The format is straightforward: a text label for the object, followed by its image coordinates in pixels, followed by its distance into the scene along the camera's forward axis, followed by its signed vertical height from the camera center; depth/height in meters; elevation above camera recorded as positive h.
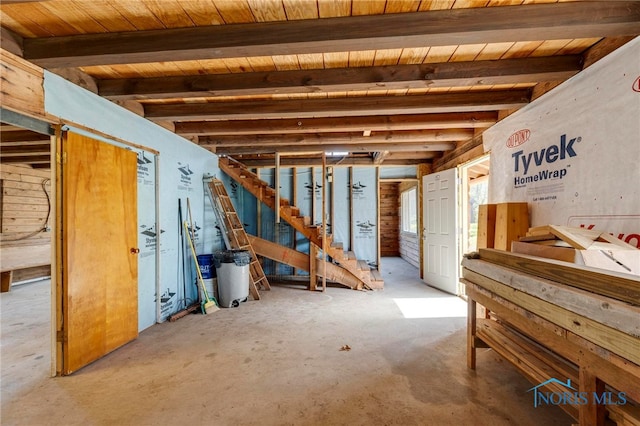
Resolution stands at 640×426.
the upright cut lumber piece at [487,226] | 2.83 -0.15
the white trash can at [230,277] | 3.93 -0.94
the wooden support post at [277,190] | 4.77 +0.43
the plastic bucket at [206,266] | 3.99 -0.79
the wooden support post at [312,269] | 4.93 -1.06
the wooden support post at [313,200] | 6.01 +0.30
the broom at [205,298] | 3.76 -1.23
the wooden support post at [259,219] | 5.88 -0.11
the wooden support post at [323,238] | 4.68 -0.45
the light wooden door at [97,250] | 2.28 -0.33
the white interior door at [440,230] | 4.50 -0.32
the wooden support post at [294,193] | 5.94 +0.48
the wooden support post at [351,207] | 6.00 +0.14
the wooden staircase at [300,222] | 4.90 -0.16
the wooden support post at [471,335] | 2.32 -1.09
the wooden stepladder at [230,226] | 4.64 -0.21
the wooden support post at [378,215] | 5.91 -0.05
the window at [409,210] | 7.86 +0.08
